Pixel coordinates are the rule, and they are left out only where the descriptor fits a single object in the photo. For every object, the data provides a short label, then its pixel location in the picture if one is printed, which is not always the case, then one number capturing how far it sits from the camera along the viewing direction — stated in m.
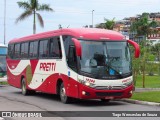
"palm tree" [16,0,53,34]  60.62
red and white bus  17.34
